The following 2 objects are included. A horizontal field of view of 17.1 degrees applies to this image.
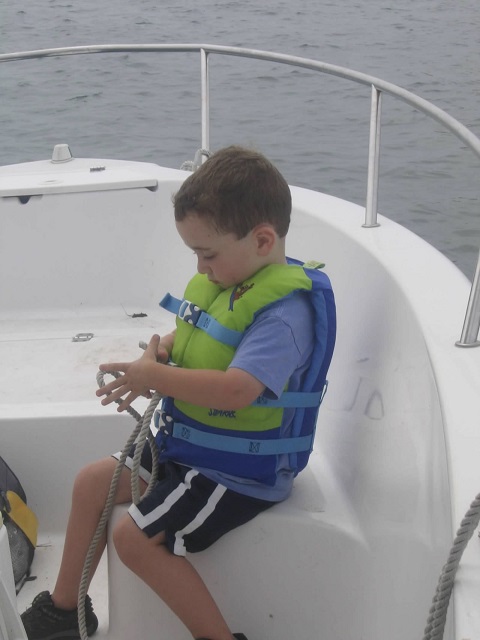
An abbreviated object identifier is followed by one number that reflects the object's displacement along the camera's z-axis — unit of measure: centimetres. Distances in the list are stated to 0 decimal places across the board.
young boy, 232
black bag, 269
